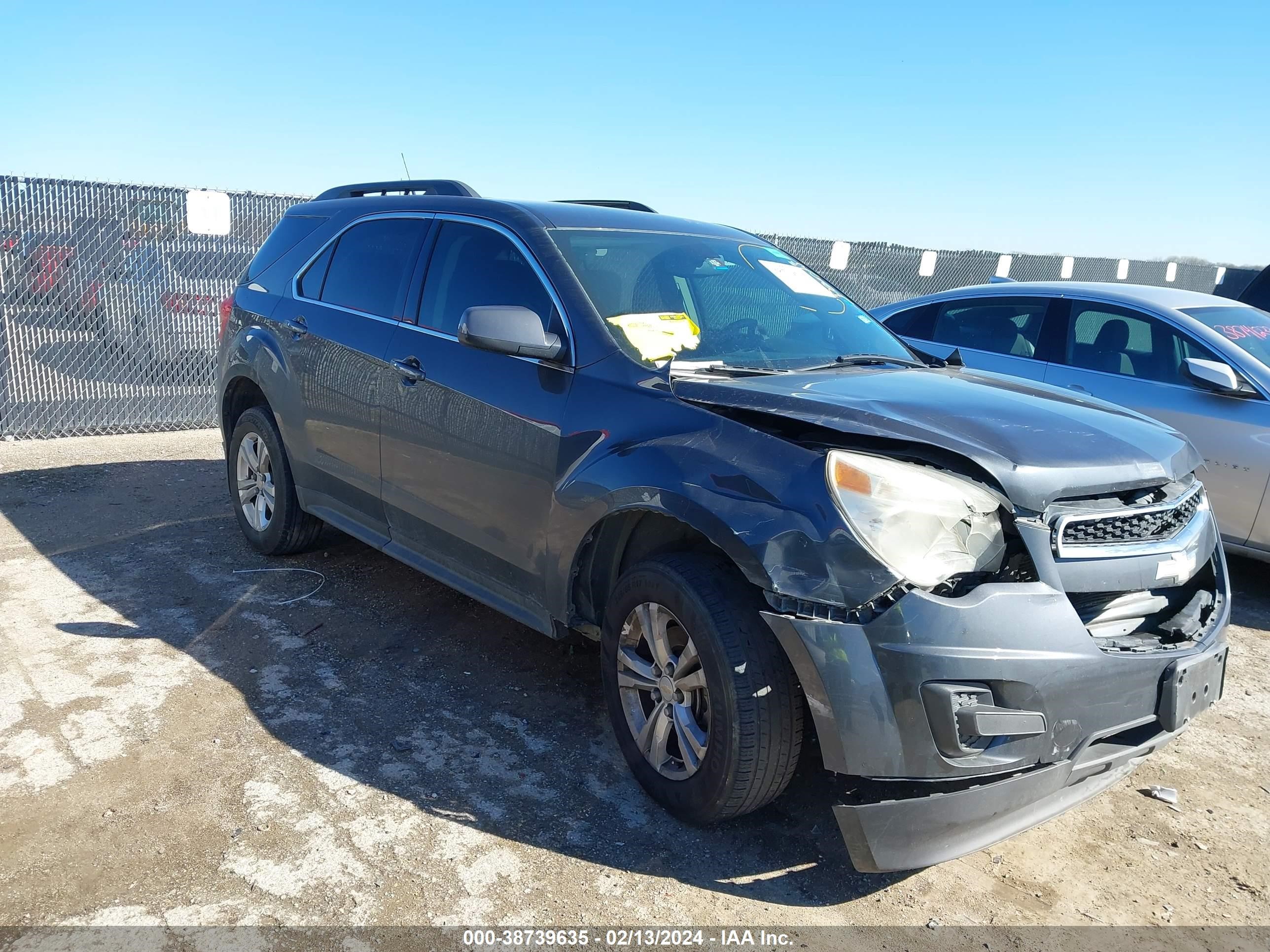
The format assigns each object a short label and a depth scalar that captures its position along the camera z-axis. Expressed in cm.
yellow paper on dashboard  343
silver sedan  542
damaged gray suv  252
